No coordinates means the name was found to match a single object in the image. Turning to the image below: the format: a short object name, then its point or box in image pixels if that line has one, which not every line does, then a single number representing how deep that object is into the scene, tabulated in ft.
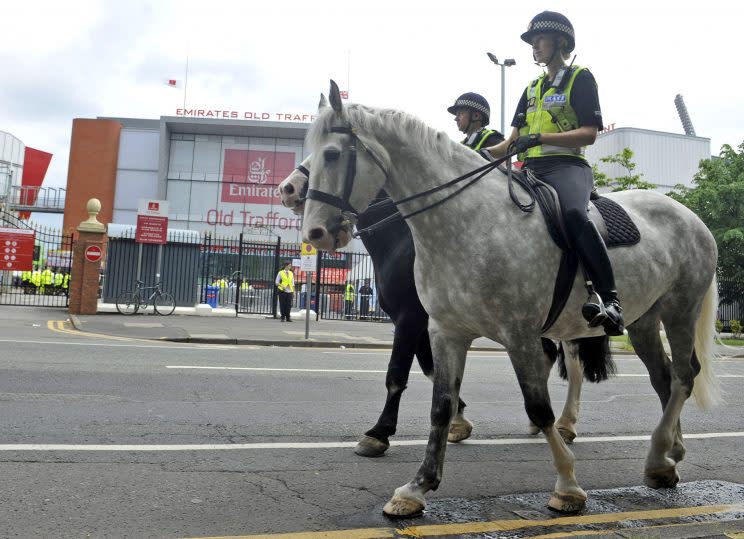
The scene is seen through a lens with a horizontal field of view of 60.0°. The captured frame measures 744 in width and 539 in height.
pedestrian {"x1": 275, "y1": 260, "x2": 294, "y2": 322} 73.72
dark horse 16.15
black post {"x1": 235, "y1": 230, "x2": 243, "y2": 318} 80.72
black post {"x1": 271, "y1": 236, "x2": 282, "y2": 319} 80.03
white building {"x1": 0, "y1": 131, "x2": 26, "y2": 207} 209.15
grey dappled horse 11.50
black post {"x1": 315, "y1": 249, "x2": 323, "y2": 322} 73.49
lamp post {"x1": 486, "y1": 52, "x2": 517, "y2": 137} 74.49
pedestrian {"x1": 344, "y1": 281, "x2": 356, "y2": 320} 89.37
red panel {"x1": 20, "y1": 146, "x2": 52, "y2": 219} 205.87
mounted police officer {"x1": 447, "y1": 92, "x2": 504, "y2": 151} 18.86
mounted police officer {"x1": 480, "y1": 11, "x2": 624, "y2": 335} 12.25
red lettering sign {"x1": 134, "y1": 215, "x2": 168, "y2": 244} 75.20
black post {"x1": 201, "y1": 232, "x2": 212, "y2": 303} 82.02
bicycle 70.38
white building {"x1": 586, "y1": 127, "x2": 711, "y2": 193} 152.25
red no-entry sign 67.10
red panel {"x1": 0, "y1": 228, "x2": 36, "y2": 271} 71.51
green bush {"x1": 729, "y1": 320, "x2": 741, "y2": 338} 79.51
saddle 12.36
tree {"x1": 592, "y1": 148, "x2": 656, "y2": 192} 76.43
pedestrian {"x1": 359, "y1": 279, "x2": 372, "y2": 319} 87.78
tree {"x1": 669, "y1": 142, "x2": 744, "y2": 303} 86.02
